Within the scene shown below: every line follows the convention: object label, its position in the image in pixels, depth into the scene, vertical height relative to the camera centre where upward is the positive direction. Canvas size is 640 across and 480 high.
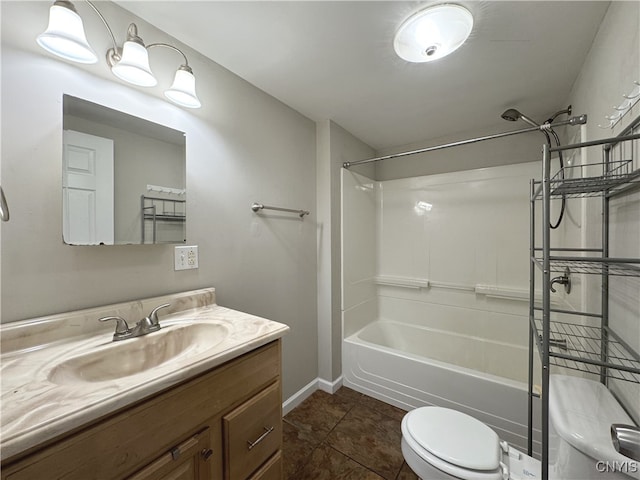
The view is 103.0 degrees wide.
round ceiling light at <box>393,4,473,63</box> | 1.10 +0.97
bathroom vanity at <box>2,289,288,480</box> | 0.55 -0.44
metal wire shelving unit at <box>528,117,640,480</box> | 0.77 -0.09
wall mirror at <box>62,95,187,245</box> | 0.96 +0.26
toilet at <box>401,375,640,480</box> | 0.70 -0.84
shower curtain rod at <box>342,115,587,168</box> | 1.37 +0.65
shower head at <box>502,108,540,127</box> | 1.70 +0.87
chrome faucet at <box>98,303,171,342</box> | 0.95 -0.34
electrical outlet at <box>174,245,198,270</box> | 1.27 -0.09
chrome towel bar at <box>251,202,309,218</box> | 1.64 +0.21
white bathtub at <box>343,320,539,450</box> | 1.58 -1.02
